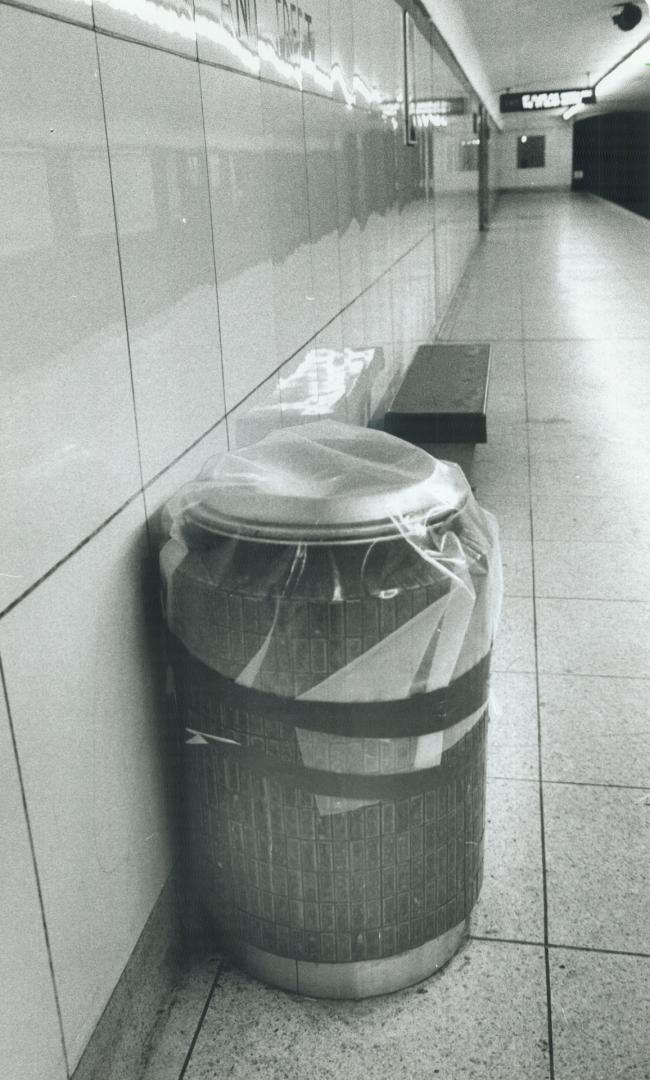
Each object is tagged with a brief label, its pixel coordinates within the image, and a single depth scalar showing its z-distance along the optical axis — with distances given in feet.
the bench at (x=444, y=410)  14.62
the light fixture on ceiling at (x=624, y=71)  49.63
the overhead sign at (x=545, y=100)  70.38
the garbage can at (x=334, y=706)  5.53
